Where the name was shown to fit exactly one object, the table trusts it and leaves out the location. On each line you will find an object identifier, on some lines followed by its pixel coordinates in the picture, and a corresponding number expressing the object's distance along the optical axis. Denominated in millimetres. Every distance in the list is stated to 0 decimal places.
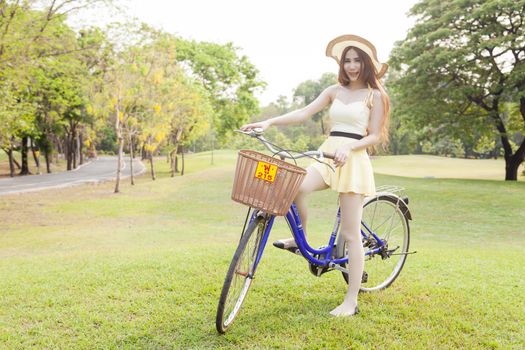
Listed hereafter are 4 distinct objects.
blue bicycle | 3248
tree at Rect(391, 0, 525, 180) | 21422
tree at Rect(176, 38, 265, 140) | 34034
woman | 3508
